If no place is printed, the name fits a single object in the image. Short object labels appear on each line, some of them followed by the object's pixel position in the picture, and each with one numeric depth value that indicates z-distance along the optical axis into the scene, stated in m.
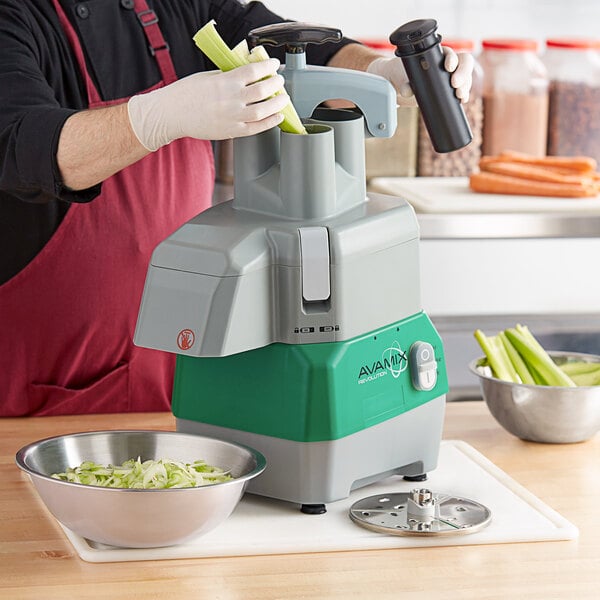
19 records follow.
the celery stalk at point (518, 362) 3.47
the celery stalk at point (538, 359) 3.44
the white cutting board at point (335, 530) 2.96
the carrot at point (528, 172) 4.44
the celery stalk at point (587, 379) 3.49
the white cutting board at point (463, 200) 4.32
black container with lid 3.14
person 3.64
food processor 3.02
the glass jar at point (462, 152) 4.72
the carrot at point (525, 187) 4.43
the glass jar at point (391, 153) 4.65
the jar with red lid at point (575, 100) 4.77
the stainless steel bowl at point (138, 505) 2.89
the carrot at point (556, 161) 4.48
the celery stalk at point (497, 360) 3.46
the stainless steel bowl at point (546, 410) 3.35
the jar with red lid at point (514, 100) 4.73
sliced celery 2.96
